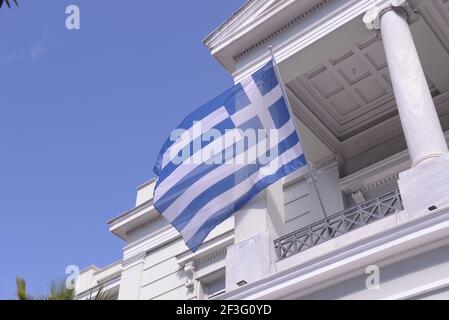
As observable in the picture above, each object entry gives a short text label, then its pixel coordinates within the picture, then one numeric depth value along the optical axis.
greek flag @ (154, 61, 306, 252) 10.95
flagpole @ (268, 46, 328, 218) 11.11
